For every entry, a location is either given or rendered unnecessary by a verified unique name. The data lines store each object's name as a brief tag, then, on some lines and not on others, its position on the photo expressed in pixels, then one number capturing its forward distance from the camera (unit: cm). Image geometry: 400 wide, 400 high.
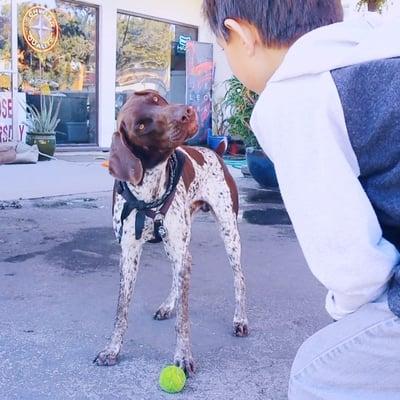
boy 109
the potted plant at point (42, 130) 1028
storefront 1034
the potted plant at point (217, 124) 1277
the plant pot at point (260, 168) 856
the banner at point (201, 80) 1282
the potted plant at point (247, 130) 863
